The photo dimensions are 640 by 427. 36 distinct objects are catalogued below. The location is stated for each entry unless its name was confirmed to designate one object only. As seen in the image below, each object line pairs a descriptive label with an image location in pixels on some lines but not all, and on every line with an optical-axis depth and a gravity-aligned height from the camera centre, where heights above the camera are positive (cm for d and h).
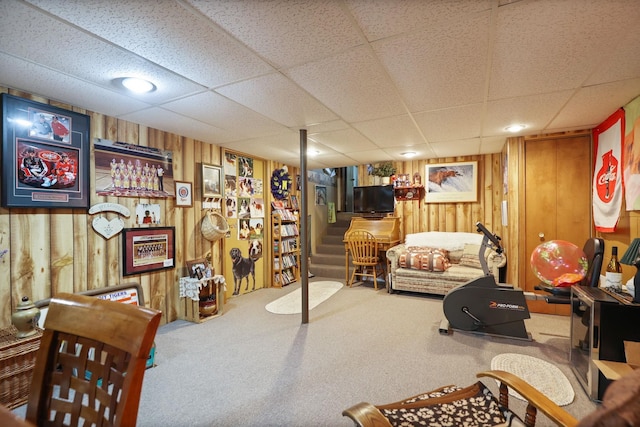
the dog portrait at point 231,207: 419 +8
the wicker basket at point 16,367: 182 -102
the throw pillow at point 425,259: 412 -73
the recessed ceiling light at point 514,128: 319 +96
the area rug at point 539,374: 194 -129
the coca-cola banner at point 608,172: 266 +38
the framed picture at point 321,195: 693 +42
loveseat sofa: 401 -77
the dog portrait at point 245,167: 444 +74
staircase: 570 -97
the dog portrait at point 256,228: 466 -27
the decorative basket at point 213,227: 369 -20
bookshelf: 494 -59
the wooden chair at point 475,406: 105 -88
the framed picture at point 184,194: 342 +24
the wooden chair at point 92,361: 79 -46
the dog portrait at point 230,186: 416 +39
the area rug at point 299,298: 376 -132
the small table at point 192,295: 329 -98
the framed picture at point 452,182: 479 +51
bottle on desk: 213 -51
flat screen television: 530 +24
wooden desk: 490 -35
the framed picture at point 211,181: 375 +44
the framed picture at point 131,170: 273 +46
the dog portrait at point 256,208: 466 +7
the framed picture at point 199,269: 337 -69
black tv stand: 184 -82
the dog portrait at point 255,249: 464 -63
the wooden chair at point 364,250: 485 -68
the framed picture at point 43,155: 213 +48
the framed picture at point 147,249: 292 -41
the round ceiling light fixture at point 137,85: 203 +96
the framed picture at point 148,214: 304 -2
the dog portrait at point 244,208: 442 +7
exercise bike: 280 -101
